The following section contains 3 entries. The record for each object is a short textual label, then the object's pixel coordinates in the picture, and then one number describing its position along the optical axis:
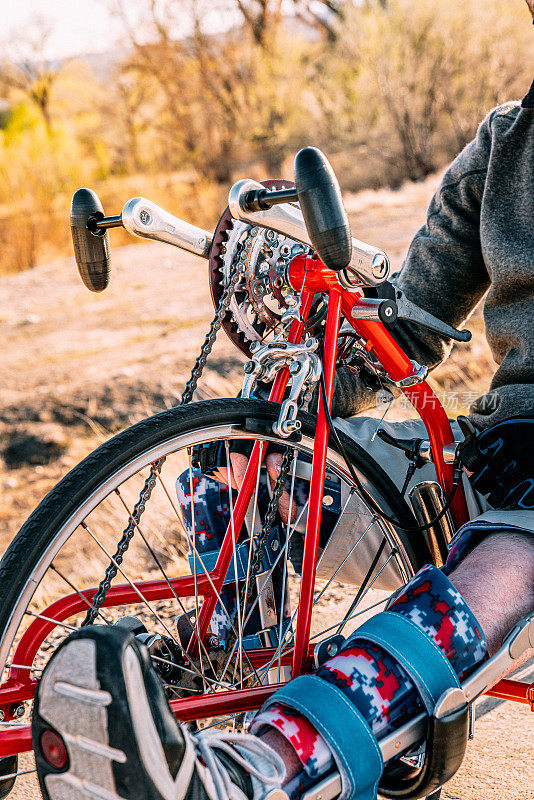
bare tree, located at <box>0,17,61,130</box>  24.12
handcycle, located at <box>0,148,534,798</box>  1.09
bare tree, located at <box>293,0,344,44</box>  21.58
